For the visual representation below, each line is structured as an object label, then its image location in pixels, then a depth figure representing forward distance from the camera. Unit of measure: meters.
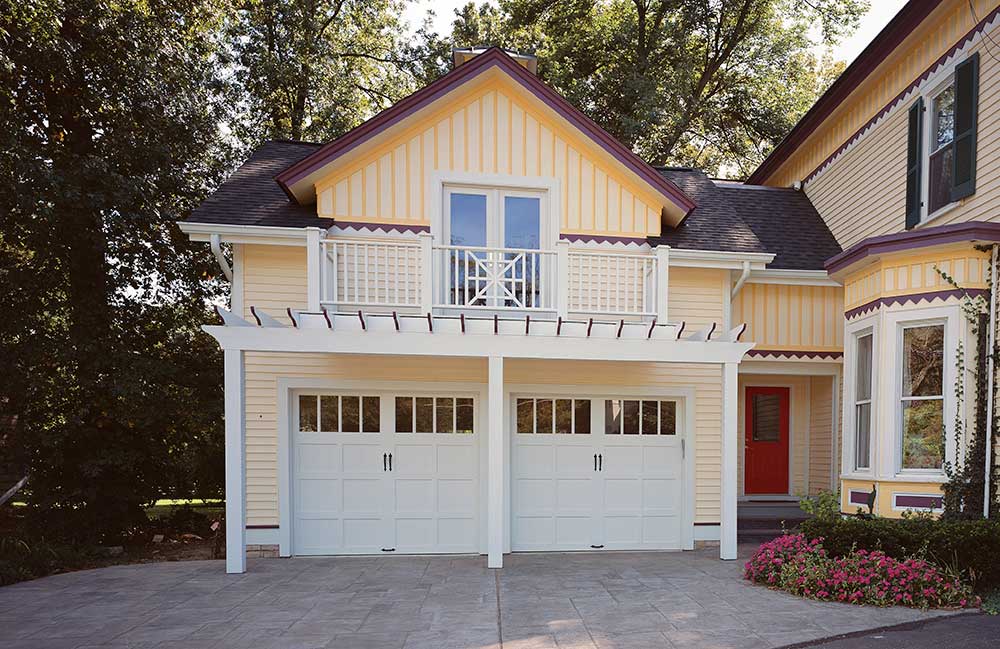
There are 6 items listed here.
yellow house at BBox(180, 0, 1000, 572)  7.66
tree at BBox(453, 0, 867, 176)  17.92
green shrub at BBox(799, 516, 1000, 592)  5.93
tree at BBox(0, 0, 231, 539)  9.48
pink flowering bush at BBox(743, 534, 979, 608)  5.74
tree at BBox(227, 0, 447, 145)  14.38
